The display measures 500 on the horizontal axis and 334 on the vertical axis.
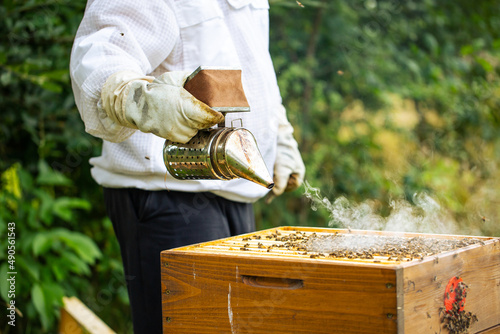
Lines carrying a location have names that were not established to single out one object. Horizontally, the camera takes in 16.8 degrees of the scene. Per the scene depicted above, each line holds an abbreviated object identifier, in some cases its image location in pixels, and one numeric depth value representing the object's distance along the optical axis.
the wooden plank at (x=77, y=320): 4.45
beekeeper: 3.37
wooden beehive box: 3.12
